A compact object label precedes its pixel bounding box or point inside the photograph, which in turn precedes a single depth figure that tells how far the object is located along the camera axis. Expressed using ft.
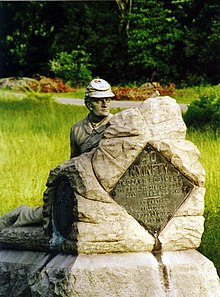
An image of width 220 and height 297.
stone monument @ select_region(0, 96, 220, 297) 34.17
